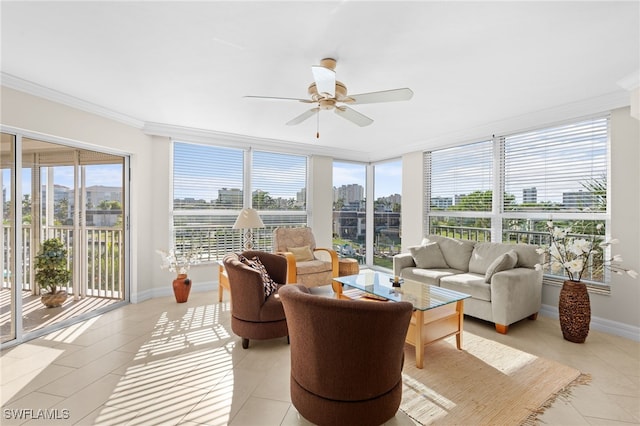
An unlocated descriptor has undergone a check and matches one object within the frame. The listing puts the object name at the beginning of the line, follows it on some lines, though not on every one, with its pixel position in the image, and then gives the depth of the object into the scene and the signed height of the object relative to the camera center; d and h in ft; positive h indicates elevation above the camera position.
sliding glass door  9.59 -0.56
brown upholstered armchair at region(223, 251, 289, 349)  9.00 -2.94
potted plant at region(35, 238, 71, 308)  10.55 -2.15
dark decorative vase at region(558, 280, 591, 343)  9.66 -3.26
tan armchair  14.25 -2.33
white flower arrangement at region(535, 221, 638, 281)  9.61 -1.44
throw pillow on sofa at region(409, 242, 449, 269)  14.02 -2.09
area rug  6.36 -4.28
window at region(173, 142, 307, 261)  15.34 +1.06
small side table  13.26 -3.14
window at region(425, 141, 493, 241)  14.78 +1.16
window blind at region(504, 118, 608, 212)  11.20 +1.81
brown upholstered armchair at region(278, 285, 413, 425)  5.16 -2.61
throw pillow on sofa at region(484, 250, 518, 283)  10.99 -1.94
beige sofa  10.41 -2.54
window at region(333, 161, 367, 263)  20.56 +0.21
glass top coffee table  8.31 -2.90
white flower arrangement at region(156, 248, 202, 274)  13.69 -2.24
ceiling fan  6.89 +3.05
